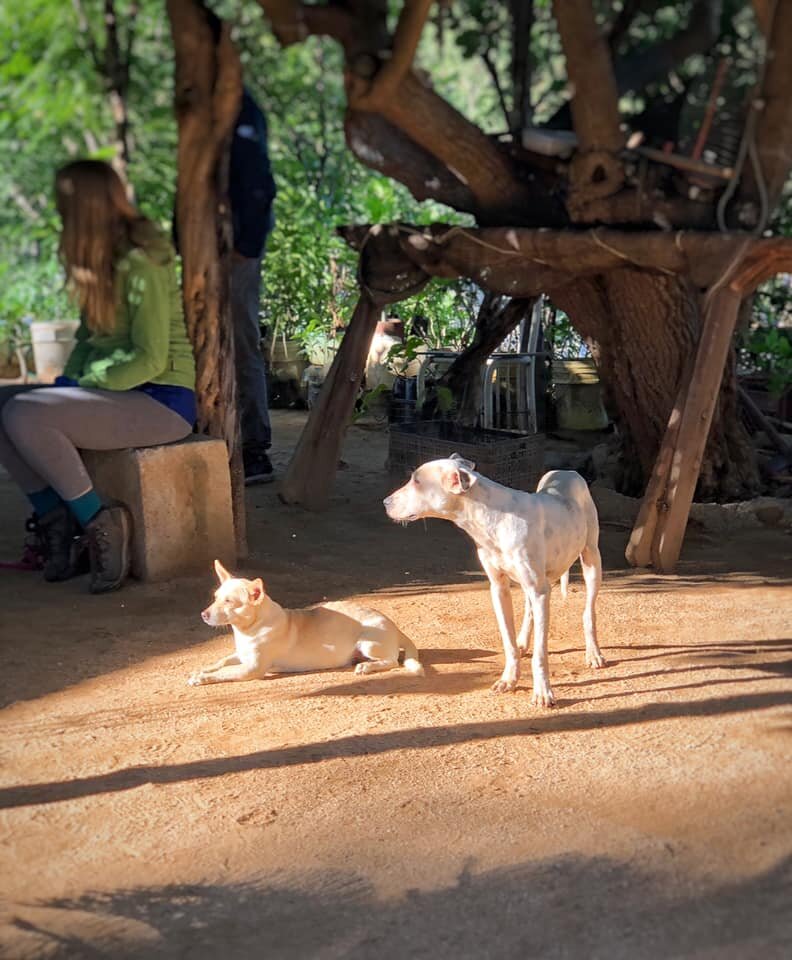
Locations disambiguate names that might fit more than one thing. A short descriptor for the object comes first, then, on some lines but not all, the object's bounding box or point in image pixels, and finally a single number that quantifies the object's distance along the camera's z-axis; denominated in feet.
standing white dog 12.09
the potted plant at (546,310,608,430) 30.63
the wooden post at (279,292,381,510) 22.41
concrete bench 16.81
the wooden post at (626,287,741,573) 17.99
